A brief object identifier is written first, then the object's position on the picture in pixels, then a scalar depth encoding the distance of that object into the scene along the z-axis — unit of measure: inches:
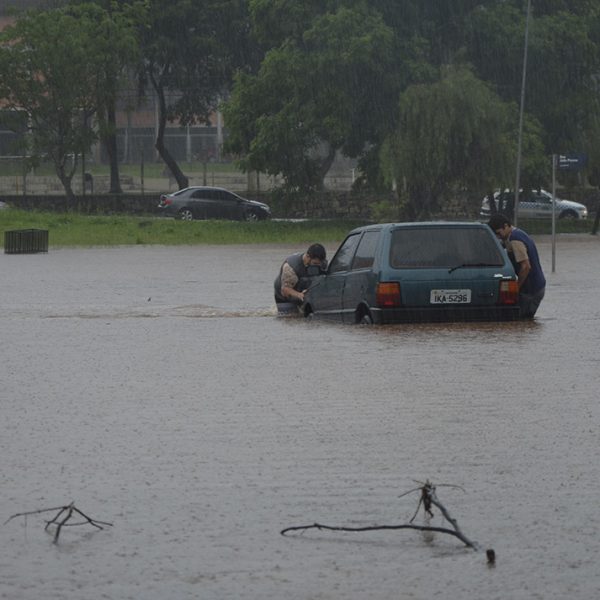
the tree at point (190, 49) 3245.6
